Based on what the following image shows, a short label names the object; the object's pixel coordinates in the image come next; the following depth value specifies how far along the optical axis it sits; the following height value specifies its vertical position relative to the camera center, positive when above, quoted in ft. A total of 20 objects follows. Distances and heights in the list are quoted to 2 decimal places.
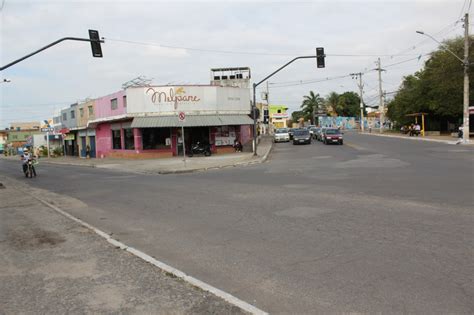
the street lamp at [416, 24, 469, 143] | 109.09 +2.79
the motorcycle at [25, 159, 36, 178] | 79.36 -5.34
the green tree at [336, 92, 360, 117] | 369.14 +17.05
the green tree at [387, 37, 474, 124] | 141.59 +11.70
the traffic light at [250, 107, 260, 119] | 98.33 +3.78
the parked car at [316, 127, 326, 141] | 158.45 -3.56
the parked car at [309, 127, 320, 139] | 182.86 -2.65
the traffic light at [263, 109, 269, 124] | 182.76 +5.03
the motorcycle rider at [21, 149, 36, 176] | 79.61 -3.43
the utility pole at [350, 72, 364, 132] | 241.74 +22.18
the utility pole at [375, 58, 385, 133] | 209.67 +10.70
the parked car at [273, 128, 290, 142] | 170.68 -3.49
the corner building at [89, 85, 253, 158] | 116.47 +4.19
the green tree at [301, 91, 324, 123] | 360.03 +19.75
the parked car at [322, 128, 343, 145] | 130.21 -3.40
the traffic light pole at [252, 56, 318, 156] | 94.37 +8.11
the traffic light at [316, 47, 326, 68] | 85.81 +14.17
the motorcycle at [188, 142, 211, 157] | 112.78 -4.86
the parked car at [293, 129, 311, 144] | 140.56 -3.39
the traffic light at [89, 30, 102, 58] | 61.84 +13.93
